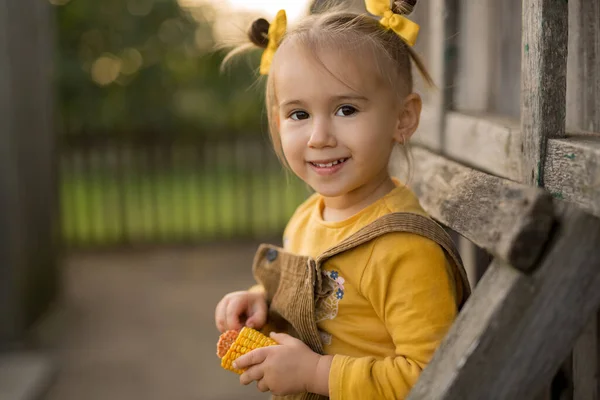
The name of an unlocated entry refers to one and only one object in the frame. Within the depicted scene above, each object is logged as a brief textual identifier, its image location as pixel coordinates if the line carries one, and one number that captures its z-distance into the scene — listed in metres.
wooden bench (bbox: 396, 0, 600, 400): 1.08
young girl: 1.39
